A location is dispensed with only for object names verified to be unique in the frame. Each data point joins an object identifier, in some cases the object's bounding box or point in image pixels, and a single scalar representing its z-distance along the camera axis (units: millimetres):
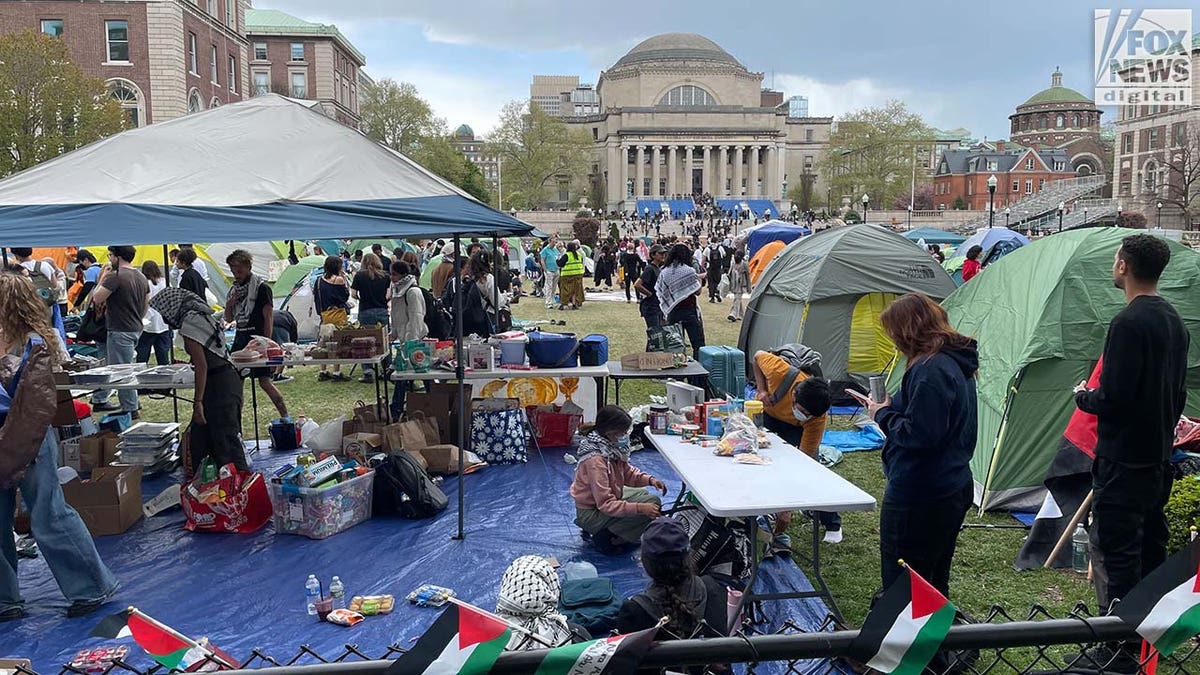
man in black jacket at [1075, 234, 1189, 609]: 3775
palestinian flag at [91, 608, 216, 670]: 1704
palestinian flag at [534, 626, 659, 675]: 1599
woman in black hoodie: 3688
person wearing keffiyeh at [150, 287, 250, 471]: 6062
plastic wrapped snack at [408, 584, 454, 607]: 4941
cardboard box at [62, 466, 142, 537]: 6090
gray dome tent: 10445
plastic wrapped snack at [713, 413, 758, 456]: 5152
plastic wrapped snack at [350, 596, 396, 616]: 4863
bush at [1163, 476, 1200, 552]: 4785
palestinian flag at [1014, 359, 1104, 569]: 5527
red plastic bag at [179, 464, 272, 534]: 6156
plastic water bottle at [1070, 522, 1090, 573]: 5398
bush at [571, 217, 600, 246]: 38000
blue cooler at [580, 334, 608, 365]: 7805
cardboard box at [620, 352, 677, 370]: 7656
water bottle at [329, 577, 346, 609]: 4984
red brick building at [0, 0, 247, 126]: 34500
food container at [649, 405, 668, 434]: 5781
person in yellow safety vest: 20562
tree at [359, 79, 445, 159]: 60469
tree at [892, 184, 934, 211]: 79500
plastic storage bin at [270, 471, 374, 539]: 5977
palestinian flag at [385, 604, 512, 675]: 1571
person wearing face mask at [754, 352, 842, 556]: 5509
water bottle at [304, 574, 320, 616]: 4938
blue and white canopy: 4945
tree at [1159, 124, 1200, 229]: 55812
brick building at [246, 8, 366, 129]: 57812
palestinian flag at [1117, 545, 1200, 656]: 1770
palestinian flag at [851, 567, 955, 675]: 1693
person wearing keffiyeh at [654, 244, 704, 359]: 10797
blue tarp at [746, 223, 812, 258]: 21859
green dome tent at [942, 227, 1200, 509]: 6414
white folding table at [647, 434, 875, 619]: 4188
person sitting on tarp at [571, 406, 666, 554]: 5352
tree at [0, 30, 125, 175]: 24266
